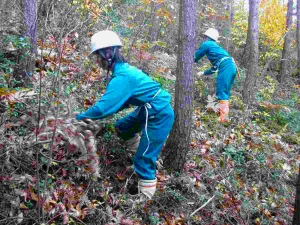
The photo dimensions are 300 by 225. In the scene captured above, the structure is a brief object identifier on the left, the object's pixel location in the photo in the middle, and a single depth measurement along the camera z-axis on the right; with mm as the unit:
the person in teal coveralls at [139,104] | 4195
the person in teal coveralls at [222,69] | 8070
